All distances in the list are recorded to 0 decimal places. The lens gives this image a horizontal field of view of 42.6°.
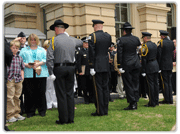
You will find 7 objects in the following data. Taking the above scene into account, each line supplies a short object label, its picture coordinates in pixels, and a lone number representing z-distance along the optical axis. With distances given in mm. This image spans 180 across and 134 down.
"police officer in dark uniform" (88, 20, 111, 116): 5109
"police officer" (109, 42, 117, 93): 8320
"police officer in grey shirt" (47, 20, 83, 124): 4383
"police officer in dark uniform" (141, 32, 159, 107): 6285
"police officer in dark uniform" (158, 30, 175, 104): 6726
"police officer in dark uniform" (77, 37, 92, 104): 6996
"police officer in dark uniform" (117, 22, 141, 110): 5758
